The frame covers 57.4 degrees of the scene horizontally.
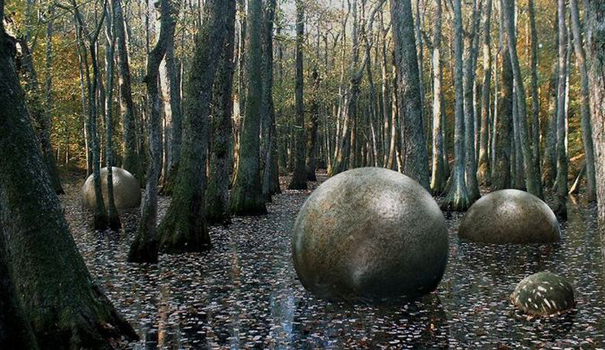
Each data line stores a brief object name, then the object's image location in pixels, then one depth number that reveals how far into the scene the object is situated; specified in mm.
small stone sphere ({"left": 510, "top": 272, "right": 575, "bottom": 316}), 8172
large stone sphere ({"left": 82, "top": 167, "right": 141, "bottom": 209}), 23062
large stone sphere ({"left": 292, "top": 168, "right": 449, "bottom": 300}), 8531
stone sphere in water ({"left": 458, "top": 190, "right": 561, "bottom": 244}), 14328
